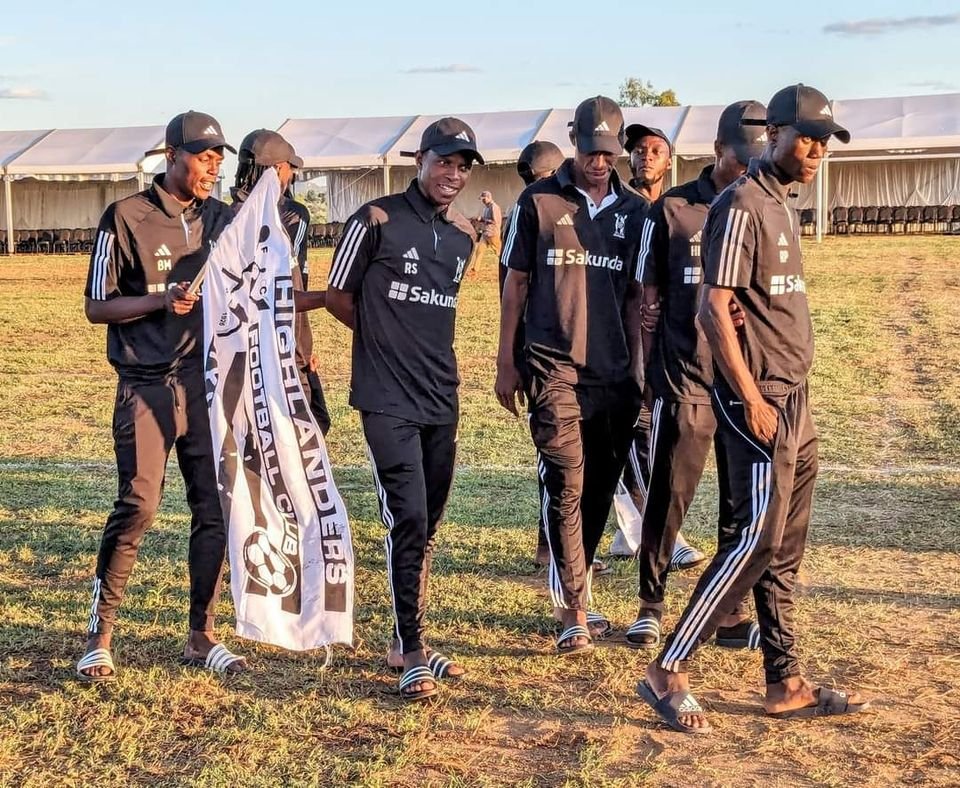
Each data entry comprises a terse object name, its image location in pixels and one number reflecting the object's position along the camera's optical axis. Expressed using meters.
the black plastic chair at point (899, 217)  40.78
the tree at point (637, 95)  95.04
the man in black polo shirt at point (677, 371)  5.60
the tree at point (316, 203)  77.69
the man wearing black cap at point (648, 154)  6.76
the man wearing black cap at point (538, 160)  7.84
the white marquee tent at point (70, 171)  38.28
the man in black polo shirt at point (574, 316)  5.56
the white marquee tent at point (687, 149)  36.88
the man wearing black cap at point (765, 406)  4.45
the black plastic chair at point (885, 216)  40.66
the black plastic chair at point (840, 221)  40.94
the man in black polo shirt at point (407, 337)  5.03
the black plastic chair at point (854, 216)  40.66
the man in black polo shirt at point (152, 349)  5.10
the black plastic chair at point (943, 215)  40.81
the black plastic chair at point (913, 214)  40.84
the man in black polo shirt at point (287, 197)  6.80
